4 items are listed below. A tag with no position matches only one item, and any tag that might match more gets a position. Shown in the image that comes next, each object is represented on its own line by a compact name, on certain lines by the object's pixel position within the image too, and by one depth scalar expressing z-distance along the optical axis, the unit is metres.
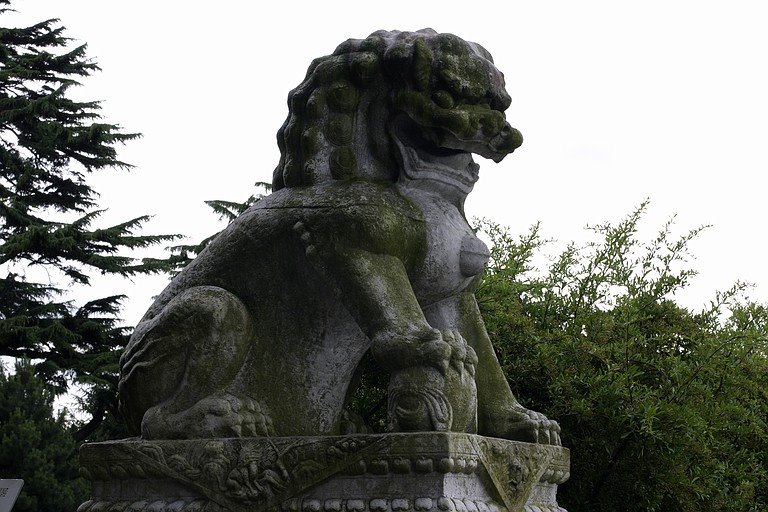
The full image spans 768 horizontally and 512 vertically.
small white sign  14.56
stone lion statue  7.71
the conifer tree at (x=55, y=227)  38.81
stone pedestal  6.89
